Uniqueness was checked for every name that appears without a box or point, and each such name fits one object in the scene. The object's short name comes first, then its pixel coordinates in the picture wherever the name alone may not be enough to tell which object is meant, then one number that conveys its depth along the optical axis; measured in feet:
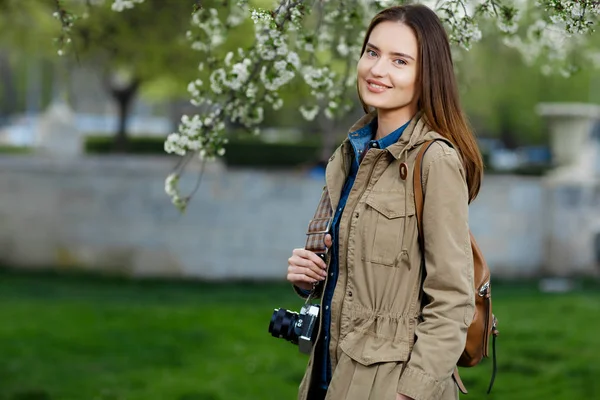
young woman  7.67
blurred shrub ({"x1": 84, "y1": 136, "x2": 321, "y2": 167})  83.35
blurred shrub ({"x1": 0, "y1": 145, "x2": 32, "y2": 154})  93.76
